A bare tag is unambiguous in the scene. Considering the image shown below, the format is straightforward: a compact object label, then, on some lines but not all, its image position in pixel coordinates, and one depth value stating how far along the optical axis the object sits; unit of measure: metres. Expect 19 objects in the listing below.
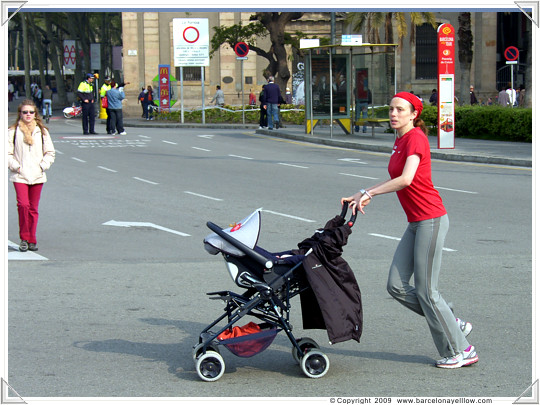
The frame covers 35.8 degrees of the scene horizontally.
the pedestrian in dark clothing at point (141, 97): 43.41
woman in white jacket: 10.17
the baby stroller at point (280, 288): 5.26
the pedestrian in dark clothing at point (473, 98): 40.69
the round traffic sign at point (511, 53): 34.56
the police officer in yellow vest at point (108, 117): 29.07
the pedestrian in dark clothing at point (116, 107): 27.89
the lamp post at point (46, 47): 61.48
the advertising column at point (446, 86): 23.28
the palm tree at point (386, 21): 40.51
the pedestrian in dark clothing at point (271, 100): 29.92
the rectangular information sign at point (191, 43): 38.50
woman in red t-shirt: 5.42
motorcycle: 42.88
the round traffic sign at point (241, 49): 36.66
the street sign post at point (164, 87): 45.19
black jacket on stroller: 5.25
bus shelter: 28.61
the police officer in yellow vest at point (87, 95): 27.88
